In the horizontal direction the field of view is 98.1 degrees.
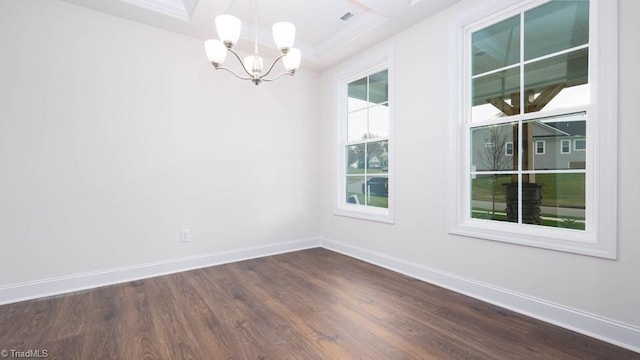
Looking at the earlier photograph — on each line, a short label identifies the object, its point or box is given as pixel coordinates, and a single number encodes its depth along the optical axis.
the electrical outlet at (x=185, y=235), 3.16
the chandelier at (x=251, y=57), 1.89
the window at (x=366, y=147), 3.44
